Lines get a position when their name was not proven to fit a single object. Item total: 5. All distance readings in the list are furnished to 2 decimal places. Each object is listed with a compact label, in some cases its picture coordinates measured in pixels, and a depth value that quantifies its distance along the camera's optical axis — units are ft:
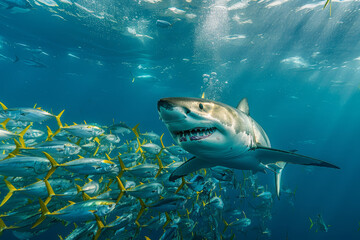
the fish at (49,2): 44.39
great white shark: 5.60
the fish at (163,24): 27.94
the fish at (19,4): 43.16
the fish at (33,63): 67.04
